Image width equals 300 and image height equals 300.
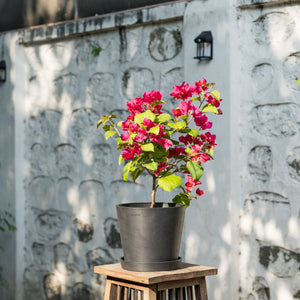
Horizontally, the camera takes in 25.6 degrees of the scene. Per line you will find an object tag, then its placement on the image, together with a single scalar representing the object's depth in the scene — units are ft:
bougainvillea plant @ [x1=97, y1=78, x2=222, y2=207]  8.14
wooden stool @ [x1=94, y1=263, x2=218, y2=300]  8.16
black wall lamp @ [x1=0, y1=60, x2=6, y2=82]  16.58
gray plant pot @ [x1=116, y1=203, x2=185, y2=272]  8.30
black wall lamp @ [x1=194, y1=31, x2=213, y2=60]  12.10
